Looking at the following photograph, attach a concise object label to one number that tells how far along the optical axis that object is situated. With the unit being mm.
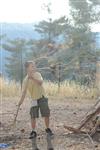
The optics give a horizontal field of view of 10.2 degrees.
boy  9528
